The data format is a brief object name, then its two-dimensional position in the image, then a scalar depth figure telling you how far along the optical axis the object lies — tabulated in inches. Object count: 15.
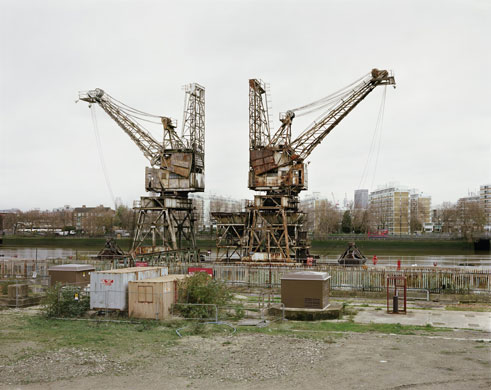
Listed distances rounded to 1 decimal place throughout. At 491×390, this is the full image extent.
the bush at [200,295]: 947.3
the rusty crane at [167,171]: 2181.3
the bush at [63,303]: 967.6
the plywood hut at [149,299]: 947.3
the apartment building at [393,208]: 6903.1
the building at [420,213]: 6053.2
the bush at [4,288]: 1232.2
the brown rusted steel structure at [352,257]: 1934.1
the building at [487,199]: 7313.0
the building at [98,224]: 5619.1
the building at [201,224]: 6967.5
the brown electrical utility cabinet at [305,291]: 1006.4
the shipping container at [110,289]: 976.3
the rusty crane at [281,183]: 1937.7
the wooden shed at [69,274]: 1304.1
